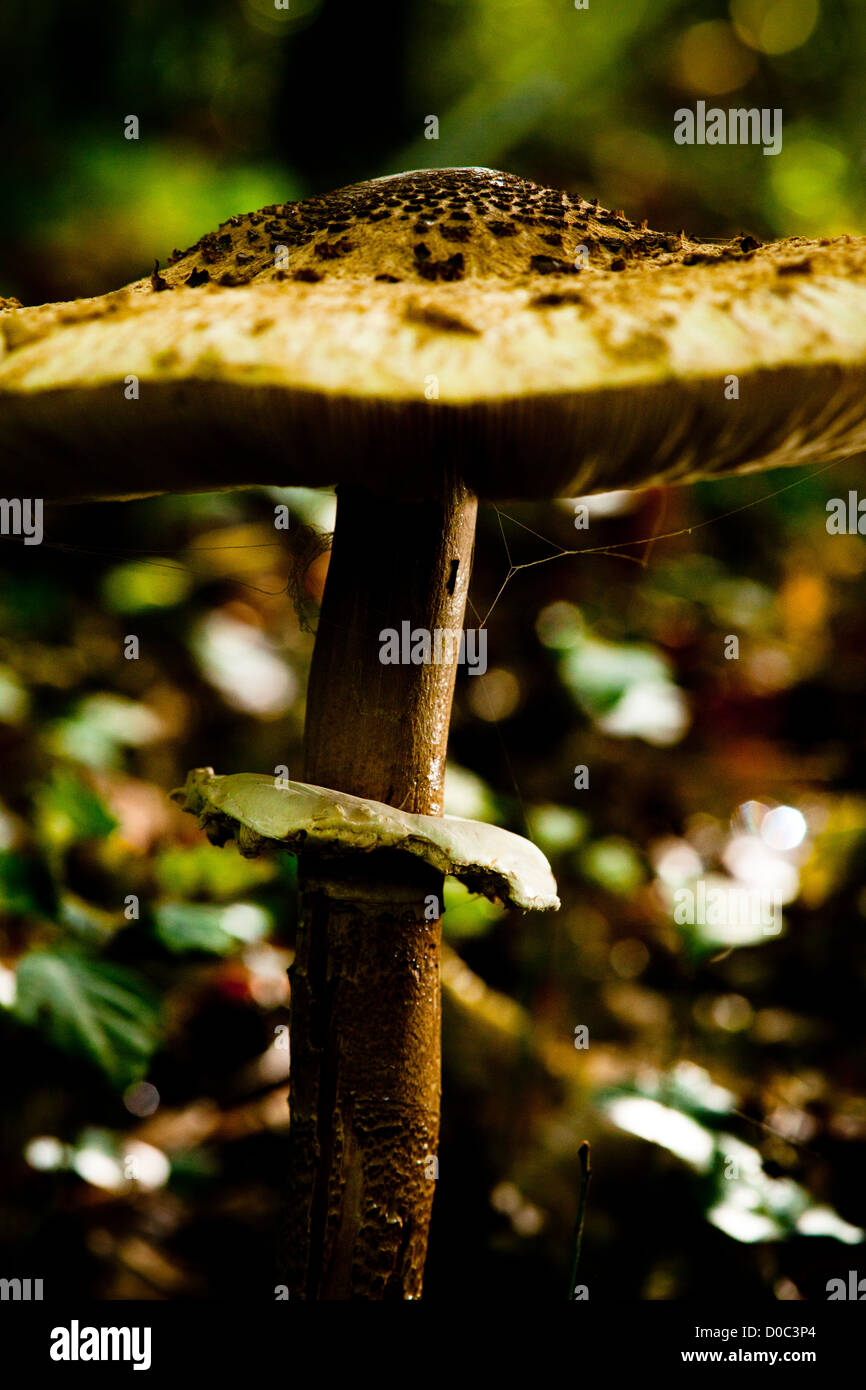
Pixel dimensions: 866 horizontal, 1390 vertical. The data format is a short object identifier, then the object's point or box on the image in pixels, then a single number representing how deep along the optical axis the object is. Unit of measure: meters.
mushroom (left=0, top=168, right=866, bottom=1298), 0.25
